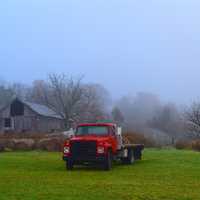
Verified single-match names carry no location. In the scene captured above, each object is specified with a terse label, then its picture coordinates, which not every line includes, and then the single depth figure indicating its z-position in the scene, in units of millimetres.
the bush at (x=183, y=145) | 45750
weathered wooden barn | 69750
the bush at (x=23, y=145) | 45531
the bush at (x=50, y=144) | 43462
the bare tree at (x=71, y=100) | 88938
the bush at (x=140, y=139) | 48281
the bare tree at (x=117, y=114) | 95812
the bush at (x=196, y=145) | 44031
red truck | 21203
